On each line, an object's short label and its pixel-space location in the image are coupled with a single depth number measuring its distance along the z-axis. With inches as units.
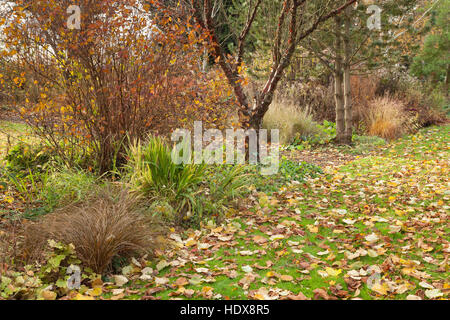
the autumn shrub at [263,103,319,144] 364.2
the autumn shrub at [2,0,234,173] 170.2
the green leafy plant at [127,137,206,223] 162.2
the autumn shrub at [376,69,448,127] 444.5
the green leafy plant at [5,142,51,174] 205.9
